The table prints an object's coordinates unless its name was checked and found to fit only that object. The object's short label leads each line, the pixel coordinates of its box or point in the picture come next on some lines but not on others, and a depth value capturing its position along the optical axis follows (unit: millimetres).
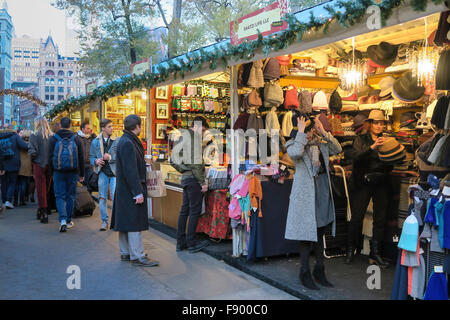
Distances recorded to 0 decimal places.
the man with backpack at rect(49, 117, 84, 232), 7246
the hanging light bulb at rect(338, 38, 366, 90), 6293
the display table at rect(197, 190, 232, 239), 6234
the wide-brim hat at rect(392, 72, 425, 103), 5664
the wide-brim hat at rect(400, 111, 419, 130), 6180
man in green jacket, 6051
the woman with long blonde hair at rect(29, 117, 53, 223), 8125
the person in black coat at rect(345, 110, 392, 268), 5285
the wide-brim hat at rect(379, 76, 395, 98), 6156
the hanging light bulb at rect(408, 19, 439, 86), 4844
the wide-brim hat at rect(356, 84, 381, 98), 6591
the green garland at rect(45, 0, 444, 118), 3688
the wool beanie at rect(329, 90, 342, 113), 6703
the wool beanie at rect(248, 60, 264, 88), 6098
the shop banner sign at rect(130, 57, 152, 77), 7830
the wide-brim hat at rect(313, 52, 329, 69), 6977
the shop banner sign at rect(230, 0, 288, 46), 4605
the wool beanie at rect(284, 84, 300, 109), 6438
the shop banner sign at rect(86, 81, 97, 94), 11345
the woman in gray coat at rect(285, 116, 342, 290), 4332
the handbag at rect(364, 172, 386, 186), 5281
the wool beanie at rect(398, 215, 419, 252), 3453
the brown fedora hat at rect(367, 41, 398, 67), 5902
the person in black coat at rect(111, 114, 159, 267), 5164
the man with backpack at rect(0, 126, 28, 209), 9734
